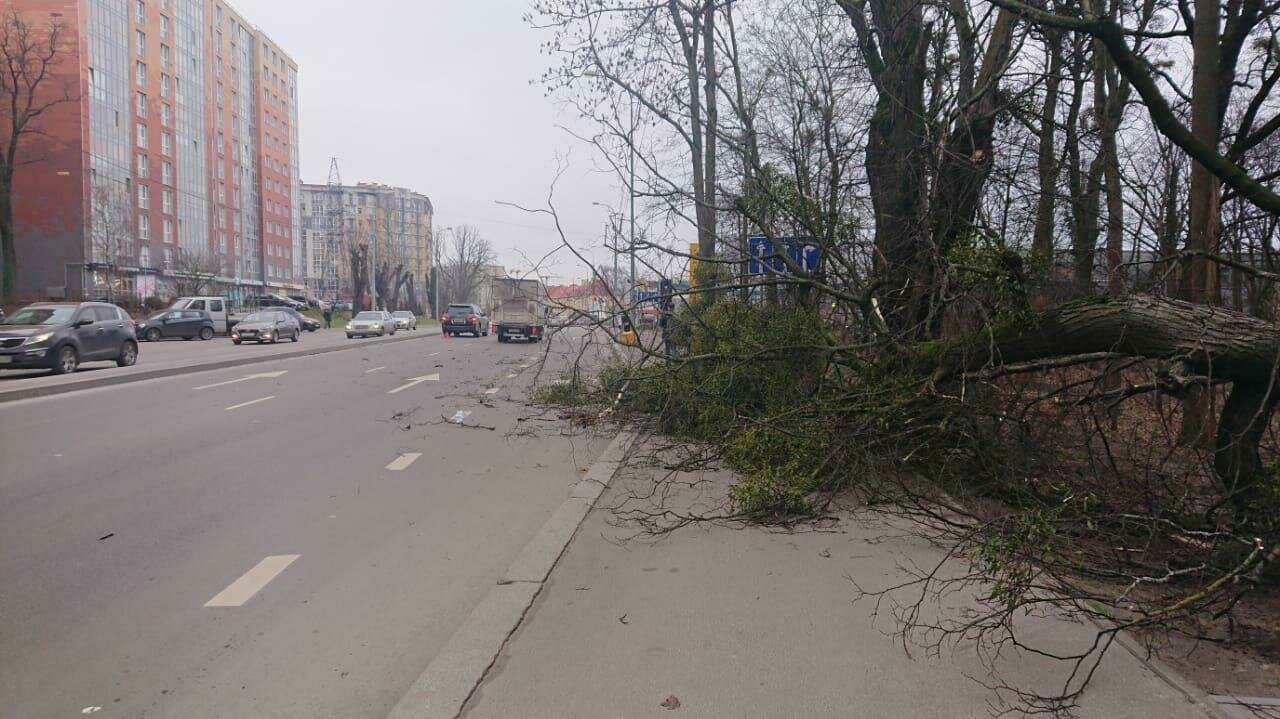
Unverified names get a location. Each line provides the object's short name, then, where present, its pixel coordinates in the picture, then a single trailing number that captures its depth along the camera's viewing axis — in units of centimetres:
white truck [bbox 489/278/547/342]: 3481
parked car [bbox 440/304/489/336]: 4450
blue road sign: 945
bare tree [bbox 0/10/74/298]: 4403
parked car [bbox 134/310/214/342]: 3722
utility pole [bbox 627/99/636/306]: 965
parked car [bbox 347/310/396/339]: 4528
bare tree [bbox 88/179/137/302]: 5478
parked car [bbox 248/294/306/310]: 6194
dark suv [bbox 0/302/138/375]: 1791
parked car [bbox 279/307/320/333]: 5594
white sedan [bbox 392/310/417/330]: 5959
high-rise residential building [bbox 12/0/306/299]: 5728
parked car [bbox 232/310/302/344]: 3531
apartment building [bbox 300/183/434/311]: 10231
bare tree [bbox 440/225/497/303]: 7975
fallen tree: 472
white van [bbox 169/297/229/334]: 4066
